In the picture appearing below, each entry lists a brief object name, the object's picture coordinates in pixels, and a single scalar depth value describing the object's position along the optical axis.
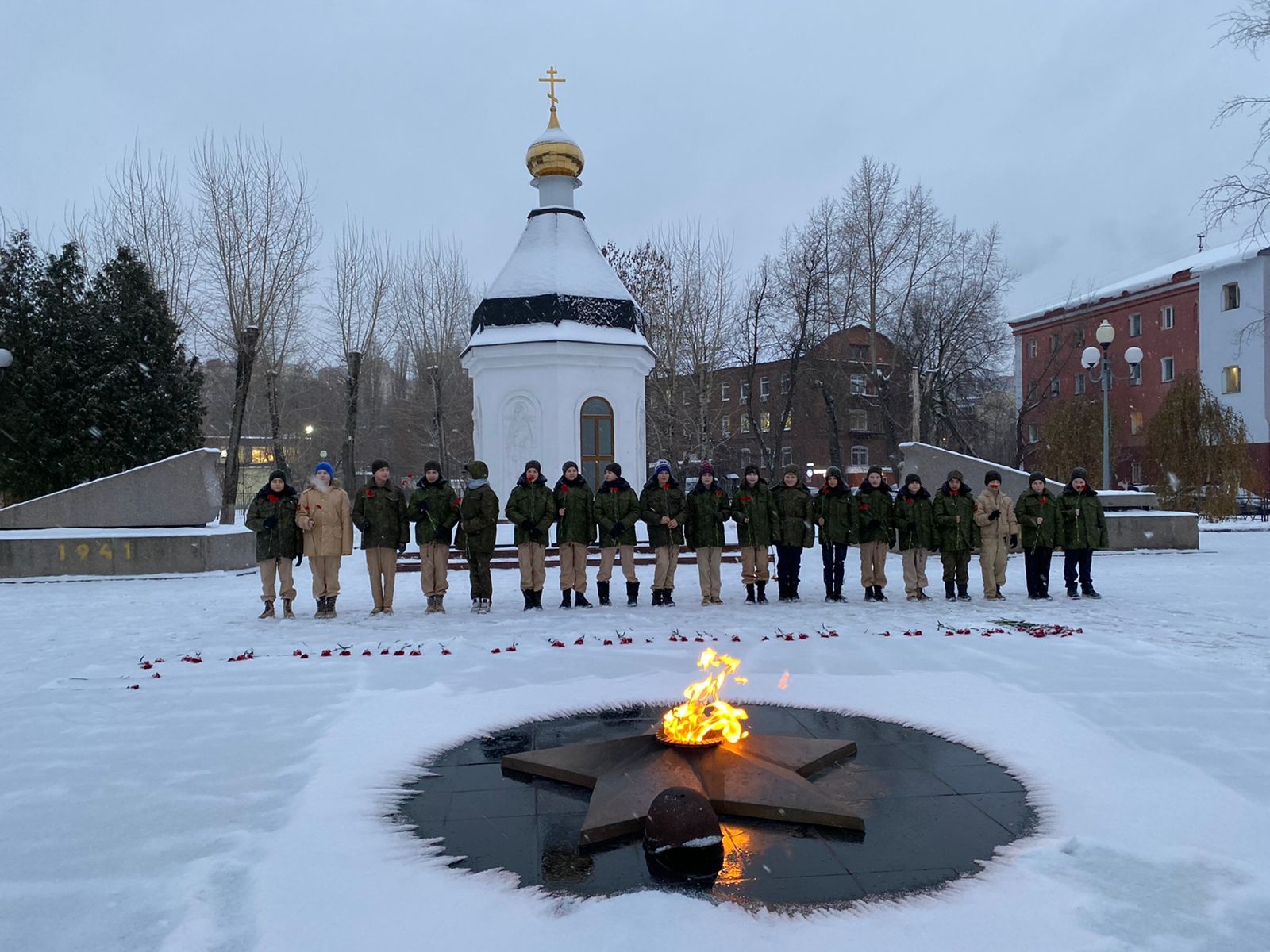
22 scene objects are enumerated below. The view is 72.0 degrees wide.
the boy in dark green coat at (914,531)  10.88
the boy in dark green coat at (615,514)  10.65
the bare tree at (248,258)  25.86
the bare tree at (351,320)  31.58
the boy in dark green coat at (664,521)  10.80
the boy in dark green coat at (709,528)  10.77
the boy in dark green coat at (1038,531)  10.95
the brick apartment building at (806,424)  55.12
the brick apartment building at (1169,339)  36.19
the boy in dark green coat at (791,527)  10.84
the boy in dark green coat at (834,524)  11.02
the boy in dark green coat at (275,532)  9.66
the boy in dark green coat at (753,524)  10.83
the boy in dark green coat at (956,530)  10.88
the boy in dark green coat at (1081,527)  10.92
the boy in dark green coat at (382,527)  9.91
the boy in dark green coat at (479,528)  10.18
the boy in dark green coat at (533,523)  10.29
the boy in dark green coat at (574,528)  10.57
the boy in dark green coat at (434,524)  10.09
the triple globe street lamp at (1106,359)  18.75
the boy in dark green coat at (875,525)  10.96
